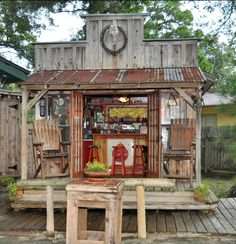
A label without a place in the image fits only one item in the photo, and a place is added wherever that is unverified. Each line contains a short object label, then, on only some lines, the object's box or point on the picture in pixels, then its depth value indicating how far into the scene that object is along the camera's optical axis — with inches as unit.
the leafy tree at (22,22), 407.8
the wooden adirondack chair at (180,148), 189.2
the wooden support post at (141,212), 134.9
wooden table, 115.0
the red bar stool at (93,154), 239.6
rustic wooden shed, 208.2
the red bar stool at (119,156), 234.0
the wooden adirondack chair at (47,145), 191.1
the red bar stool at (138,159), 240.7
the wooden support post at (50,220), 138.5
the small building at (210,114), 425.3
